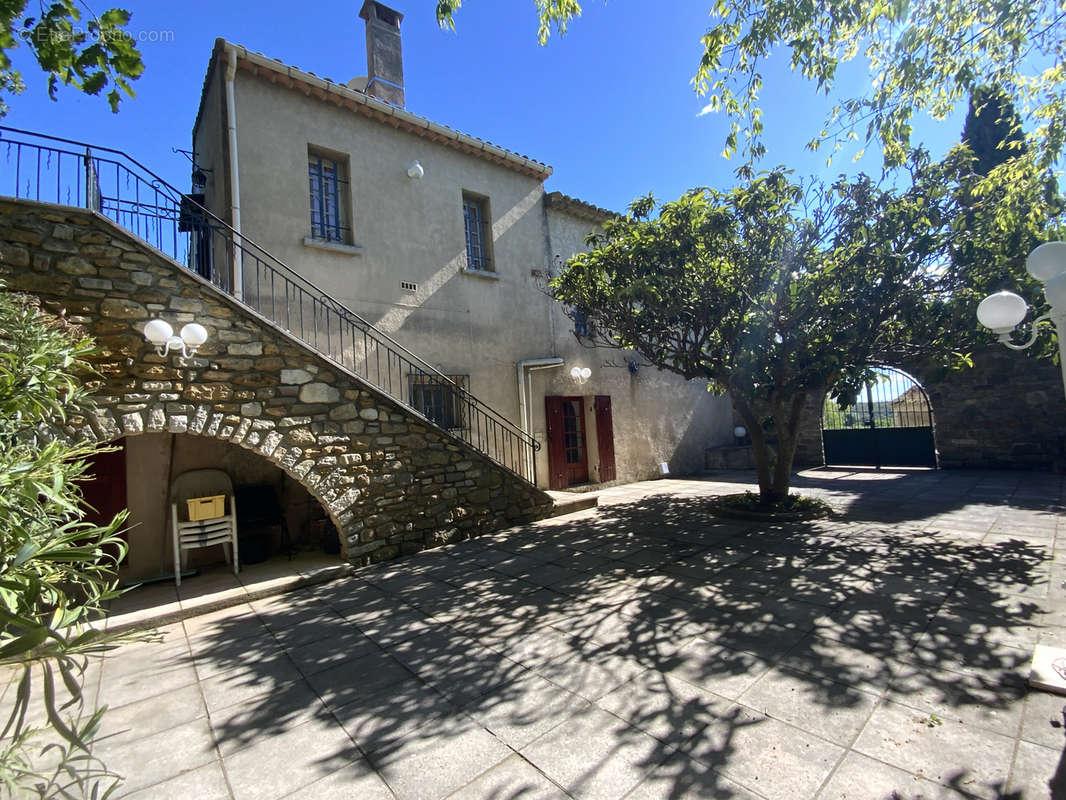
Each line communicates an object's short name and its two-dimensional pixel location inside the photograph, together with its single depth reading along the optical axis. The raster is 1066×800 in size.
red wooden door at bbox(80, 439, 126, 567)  5.32
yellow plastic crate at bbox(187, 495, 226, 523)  5.14
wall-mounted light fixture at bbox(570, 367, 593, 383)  9.74
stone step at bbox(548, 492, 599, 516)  7.64
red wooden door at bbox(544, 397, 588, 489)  9.55
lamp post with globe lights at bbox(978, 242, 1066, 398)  2.57
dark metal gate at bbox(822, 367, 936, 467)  10.92
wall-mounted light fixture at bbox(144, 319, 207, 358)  4.27
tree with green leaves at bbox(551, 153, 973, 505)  5.76
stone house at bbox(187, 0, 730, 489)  6.62
